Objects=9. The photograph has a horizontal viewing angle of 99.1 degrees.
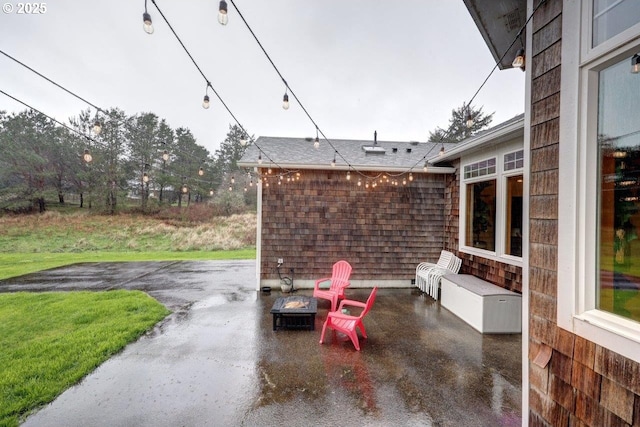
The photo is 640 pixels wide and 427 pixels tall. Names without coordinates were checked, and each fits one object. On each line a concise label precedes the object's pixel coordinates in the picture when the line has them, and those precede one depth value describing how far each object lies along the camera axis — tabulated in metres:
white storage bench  4.33
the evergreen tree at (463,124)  20.56
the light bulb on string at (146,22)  2.04
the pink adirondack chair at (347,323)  3.73
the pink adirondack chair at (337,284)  5.25
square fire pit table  4.25
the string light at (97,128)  3.27
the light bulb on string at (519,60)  2.20
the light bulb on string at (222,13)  1.94
